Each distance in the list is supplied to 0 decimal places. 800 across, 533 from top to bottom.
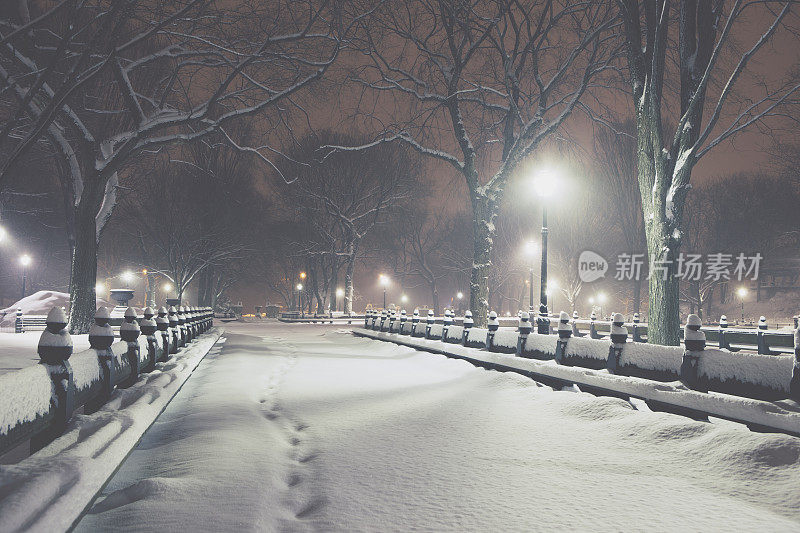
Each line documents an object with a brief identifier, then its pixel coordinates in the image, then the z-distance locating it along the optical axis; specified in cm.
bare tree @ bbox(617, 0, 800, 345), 1088
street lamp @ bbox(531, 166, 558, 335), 1652
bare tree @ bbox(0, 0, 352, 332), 1361
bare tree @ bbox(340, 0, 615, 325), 1833
